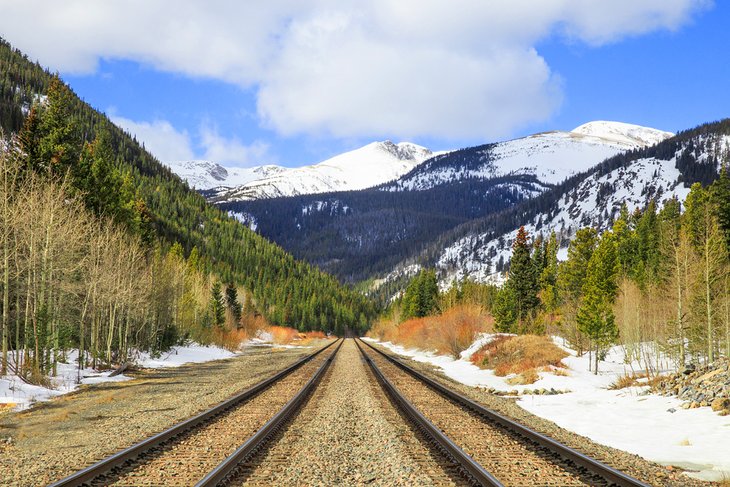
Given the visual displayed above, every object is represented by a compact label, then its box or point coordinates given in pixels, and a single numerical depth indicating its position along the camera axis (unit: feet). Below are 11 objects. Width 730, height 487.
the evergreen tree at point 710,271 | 92.27
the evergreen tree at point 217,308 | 209.15
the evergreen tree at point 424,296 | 255.91
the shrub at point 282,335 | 297.53
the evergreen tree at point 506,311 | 179.01
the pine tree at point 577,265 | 172.04
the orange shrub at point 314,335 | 379.76
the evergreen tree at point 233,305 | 261.24
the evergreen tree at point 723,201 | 159.94
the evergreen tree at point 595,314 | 98.94
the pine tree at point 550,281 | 225.15
